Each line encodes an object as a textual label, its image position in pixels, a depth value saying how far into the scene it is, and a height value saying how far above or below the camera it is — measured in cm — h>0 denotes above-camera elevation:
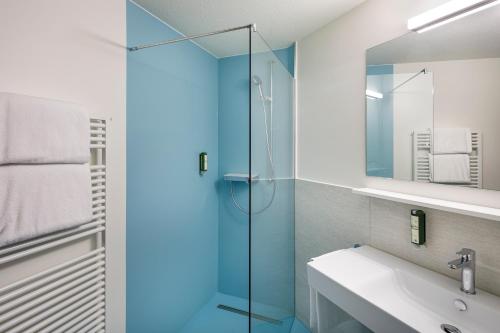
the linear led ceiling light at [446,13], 103 +69
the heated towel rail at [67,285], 97 -54
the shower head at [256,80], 149 +53
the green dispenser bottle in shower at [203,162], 225 +2
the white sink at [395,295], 93 -58
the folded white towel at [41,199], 91 -14
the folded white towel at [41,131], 91 +14
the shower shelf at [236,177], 229 -12
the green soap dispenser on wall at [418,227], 125 -32
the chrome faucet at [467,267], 103 -43
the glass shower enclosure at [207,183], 161 -15
